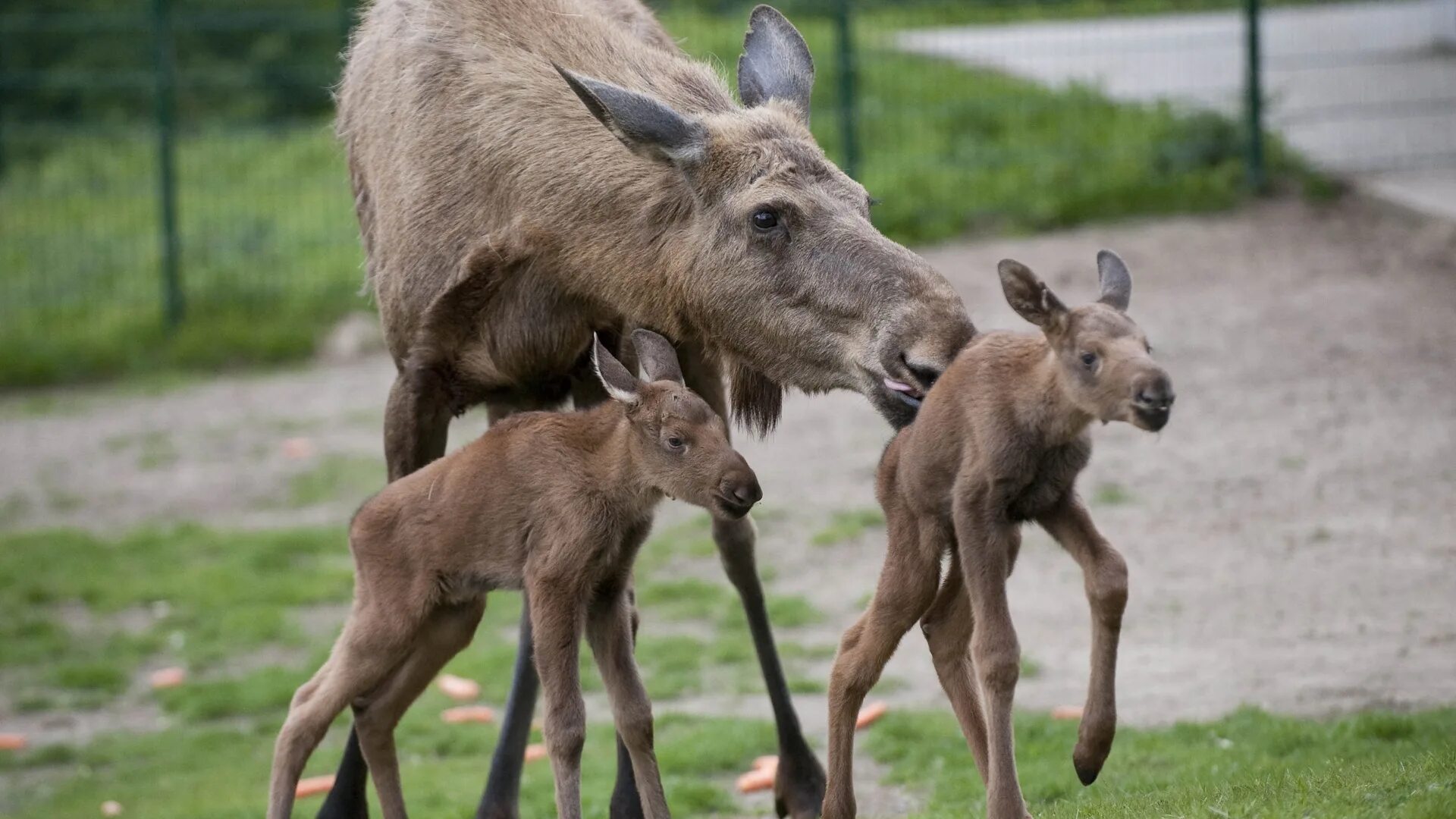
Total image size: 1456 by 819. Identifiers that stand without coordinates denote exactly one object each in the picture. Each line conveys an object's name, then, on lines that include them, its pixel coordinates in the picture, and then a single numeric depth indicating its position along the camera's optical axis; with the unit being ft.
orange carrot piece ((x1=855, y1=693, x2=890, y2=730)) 53.26
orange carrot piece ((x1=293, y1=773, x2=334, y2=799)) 52.90
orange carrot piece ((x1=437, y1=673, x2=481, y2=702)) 61.11
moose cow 37.06
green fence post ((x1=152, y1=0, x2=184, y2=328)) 103.96
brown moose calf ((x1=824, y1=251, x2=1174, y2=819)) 30.94
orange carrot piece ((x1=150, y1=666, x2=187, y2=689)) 63.67
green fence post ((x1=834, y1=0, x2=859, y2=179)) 104.27
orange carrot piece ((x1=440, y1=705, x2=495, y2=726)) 58.70
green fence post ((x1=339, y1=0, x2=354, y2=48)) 107.86
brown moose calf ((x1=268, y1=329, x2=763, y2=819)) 36.63
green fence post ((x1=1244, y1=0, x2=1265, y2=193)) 103.09
